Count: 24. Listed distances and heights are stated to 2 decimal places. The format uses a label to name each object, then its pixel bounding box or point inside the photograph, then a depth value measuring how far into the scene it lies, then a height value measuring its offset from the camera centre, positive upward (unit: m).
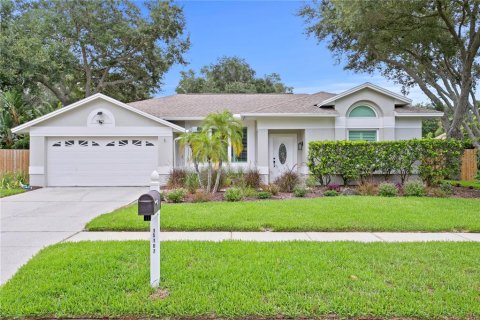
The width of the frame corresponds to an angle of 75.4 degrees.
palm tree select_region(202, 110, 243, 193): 11.41 +1.20
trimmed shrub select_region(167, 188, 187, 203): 10.17 -1.12
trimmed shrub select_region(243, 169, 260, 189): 12.62 -0.76
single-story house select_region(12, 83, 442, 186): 14.70 +1.45
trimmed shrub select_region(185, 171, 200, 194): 11.88 -0.85
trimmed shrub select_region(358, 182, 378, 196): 11.53 -1.11
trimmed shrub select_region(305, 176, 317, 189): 13.11 -0.90
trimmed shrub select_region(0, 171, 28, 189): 13.97 -0.78
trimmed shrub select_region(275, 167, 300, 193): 12.36 -0.84
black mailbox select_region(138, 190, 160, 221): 3.63 -0.52
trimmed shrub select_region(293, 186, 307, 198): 11.35 -1.14
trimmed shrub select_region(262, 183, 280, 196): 11.52 -1.05
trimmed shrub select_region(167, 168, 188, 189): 13.16 -0.70
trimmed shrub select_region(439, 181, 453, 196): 11.73 -1.08
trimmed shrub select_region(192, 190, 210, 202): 10.24 -1.18
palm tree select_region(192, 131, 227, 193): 11.16 +0.49
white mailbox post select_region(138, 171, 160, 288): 3.90 -1.02
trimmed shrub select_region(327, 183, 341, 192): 12.58 -1.08
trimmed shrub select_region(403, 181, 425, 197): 11.19 -1.08
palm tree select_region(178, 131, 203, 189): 11.41 +0.76
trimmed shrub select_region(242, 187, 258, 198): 11.20 -1.15
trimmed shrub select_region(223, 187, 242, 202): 10.35 -1.12
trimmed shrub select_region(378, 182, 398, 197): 11.17 -1.08
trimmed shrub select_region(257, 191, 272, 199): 10.95 -1.20
